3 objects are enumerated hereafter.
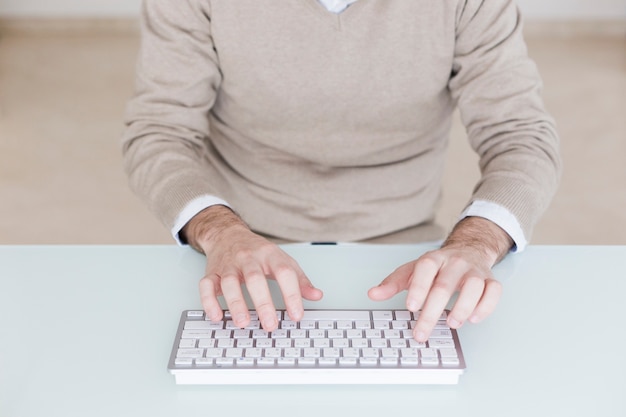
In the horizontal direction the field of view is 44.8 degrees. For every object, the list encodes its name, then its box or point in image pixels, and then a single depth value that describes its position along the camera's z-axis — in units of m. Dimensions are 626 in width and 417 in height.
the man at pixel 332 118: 1.12
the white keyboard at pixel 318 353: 0.73
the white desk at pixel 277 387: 0.72
